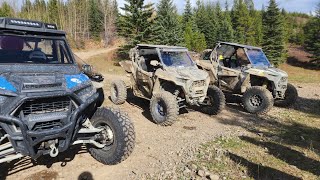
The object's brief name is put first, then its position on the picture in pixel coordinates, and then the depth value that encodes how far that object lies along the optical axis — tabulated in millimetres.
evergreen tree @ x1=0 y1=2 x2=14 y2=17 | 34619
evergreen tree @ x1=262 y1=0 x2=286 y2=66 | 24740
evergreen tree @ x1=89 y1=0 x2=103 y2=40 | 38305
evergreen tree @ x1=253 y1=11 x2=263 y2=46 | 31892
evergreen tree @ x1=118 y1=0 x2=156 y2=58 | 19529
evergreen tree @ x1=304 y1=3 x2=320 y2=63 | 25780
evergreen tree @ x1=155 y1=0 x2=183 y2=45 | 19717
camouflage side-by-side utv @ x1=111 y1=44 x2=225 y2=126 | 5991
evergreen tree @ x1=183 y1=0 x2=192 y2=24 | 30295
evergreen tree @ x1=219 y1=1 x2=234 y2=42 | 24873
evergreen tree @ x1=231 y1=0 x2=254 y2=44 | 33048
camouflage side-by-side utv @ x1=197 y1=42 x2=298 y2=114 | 7358
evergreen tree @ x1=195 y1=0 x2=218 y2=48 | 27847
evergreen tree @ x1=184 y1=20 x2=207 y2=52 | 25798
